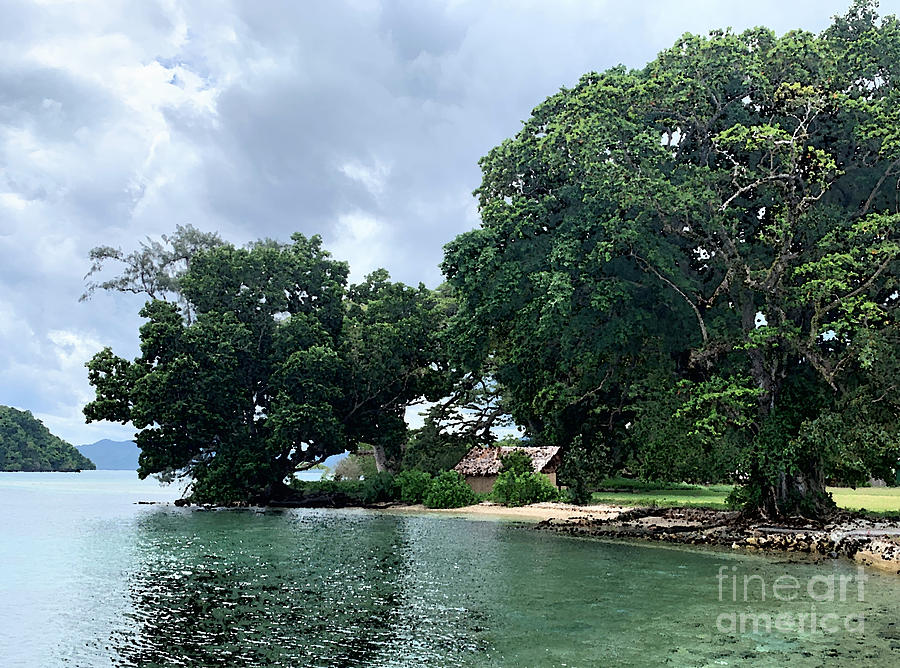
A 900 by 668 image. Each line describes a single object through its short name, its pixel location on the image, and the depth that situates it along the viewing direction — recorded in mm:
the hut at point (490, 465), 51781
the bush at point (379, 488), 53281
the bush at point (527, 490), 48719
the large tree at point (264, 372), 50156
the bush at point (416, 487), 51969
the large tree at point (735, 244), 30062
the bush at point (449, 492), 49781
